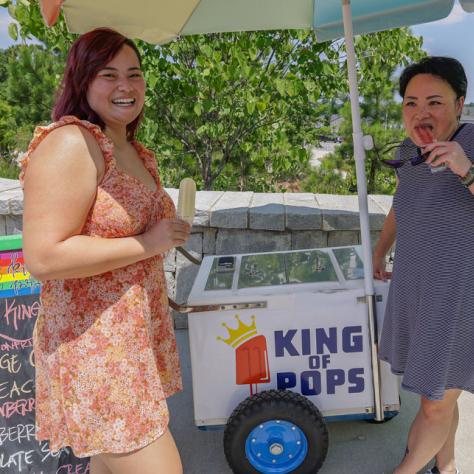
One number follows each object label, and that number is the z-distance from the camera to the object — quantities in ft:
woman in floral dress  4.40
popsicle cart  7.04
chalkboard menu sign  7.13
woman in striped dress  5.77
